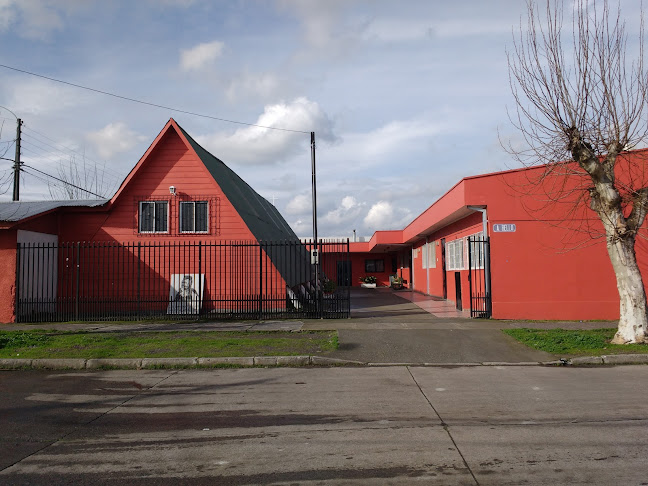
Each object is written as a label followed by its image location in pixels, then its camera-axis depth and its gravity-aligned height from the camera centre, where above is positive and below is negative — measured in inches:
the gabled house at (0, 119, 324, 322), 653.3 +50.8
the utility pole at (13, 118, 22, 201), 1056.2 +229.4
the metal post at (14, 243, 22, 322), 585.3 -1.8
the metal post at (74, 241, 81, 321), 591.3 -35.9
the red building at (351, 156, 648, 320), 550.0 +20.9
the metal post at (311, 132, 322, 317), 577.0 +38.6
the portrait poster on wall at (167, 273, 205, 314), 637.9 -20.3
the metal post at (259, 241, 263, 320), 580.3 -38.0
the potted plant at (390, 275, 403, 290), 1313.1 -27.7
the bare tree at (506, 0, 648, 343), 400.5 +88.6
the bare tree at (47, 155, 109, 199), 1382.5 +234.4
